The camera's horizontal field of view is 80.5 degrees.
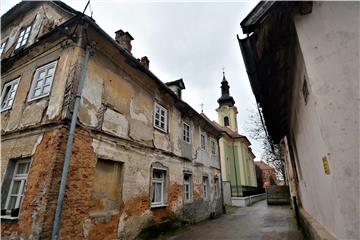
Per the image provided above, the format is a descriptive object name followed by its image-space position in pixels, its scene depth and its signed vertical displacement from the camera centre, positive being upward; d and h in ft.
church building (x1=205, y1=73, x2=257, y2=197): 89.14 +17.15
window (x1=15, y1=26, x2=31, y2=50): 27.14 +19.28
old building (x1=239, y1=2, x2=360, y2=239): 7.81 +4.96
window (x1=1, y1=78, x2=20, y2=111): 23.45 +10.73
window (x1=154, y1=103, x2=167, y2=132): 30.45 +10.45
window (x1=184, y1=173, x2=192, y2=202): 35.70 +0.83
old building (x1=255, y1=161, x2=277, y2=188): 136.77 +10.81
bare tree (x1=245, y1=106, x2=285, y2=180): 70.90 +13.68
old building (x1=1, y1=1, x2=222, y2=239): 16.70 +5.43
